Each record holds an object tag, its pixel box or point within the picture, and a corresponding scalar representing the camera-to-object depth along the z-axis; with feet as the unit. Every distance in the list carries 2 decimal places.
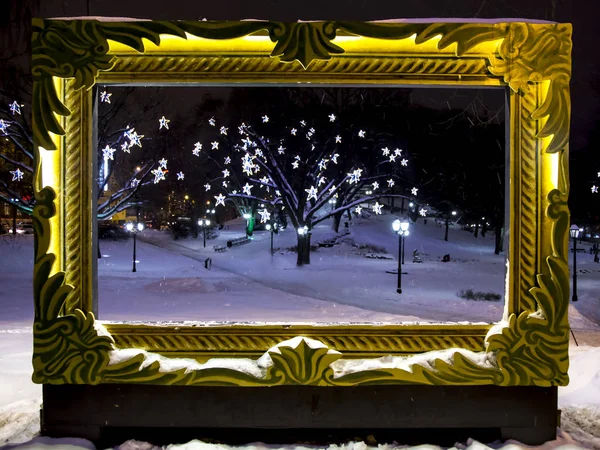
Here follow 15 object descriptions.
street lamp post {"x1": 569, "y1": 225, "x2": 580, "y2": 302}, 57.41
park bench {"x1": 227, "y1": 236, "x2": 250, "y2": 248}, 112.25
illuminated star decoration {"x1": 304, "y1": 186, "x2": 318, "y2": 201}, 81.10
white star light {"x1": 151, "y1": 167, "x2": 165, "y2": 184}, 69.31
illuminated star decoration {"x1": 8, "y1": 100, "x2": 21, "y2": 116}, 60.51
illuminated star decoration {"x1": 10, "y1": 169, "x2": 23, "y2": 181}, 61.10
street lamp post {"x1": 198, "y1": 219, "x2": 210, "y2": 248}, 113.54
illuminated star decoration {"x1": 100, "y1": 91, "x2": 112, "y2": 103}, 62.49
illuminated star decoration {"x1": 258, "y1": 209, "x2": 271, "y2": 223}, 84.84
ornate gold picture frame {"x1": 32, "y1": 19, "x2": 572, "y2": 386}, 14.28
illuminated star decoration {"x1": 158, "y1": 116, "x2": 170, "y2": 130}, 64.26
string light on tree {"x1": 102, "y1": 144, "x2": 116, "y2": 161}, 62.29
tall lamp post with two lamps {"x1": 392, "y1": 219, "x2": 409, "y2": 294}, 60.06
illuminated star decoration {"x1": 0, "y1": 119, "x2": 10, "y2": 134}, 60.19
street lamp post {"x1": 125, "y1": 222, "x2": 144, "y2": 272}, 71.98
